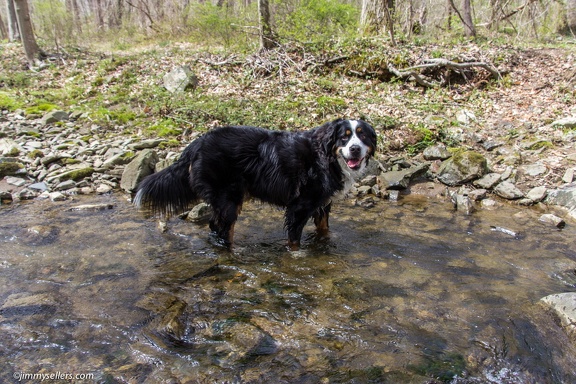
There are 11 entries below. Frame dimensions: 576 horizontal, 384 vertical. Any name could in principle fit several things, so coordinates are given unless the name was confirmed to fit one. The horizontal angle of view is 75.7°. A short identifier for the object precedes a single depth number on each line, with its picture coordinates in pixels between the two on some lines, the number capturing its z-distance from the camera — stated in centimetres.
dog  416
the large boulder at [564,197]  534
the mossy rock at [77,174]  602
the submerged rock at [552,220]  490
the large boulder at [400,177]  616
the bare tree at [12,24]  1554
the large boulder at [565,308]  278
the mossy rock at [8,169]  604
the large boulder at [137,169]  584
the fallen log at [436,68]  916
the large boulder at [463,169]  620
